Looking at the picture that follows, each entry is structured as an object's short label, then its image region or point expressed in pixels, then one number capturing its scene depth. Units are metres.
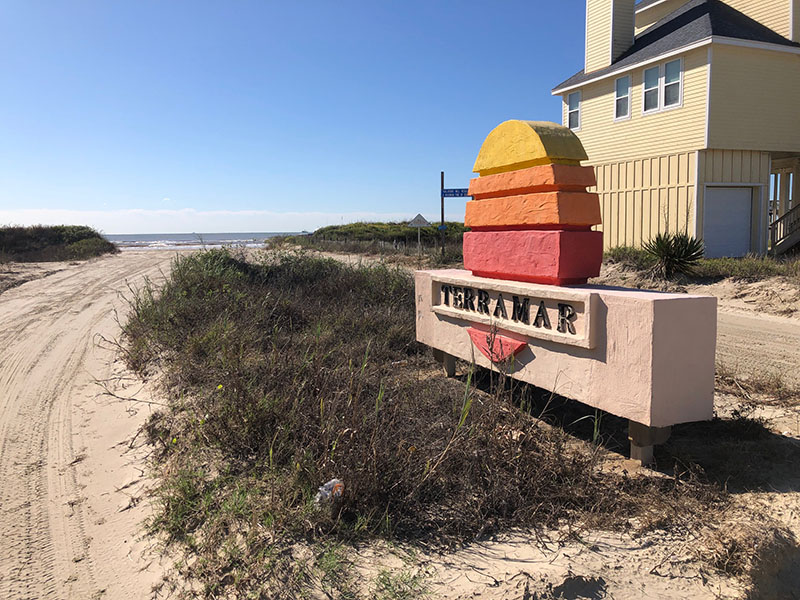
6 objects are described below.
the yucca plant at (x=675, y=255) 13.55
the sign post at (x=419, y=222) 22.30
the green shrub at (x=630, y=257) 14.69
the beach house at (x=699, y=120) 15.48
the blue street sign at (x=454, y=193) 18.00
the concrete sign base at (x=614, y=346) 3.96
